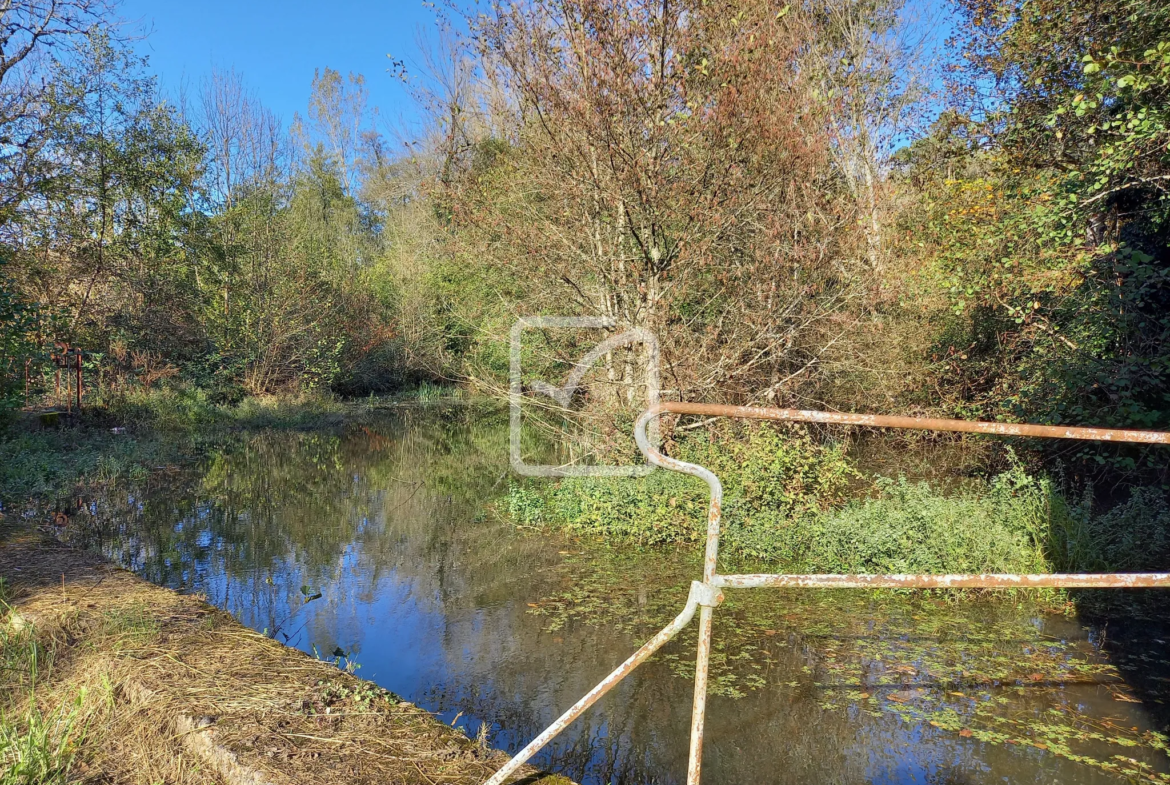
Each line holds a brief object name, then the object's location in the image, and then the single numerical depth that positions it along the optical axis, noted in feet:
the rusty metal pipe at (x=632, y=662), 6.88
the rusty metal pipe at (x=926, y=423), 6.55
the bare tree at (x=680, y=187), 23.66
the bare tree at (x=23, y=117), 37.14
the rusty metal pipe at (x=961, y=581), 6.31
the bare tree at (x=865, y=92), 29.55
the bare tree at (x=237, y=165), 62.54
